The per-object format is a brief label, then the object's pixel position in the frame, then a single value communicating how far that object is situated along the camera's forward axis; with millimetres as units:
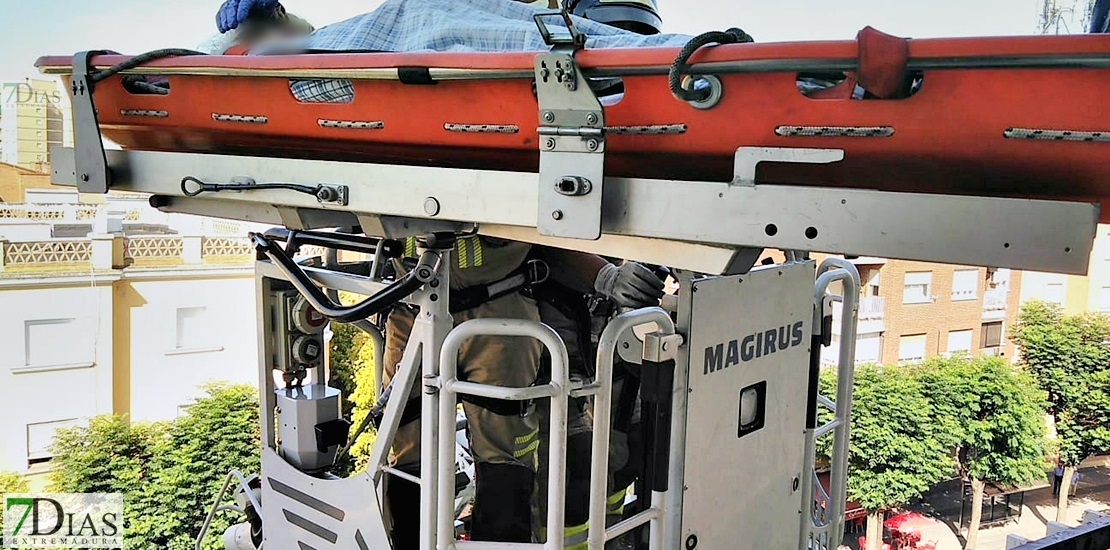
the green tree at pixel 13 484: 11844
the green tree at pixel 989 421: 13867
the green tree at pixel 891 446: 13094
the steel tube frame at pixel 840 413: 2627
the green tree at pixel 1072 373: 14625
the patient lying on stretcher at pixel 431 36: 1742
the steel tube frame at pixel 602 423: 1827
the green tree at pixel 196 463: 11367
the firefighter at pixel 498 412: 2404
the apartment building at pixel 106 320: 12664
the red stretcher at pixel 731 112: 1212
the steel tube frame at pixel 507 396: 1756
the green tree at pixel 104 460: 11586
